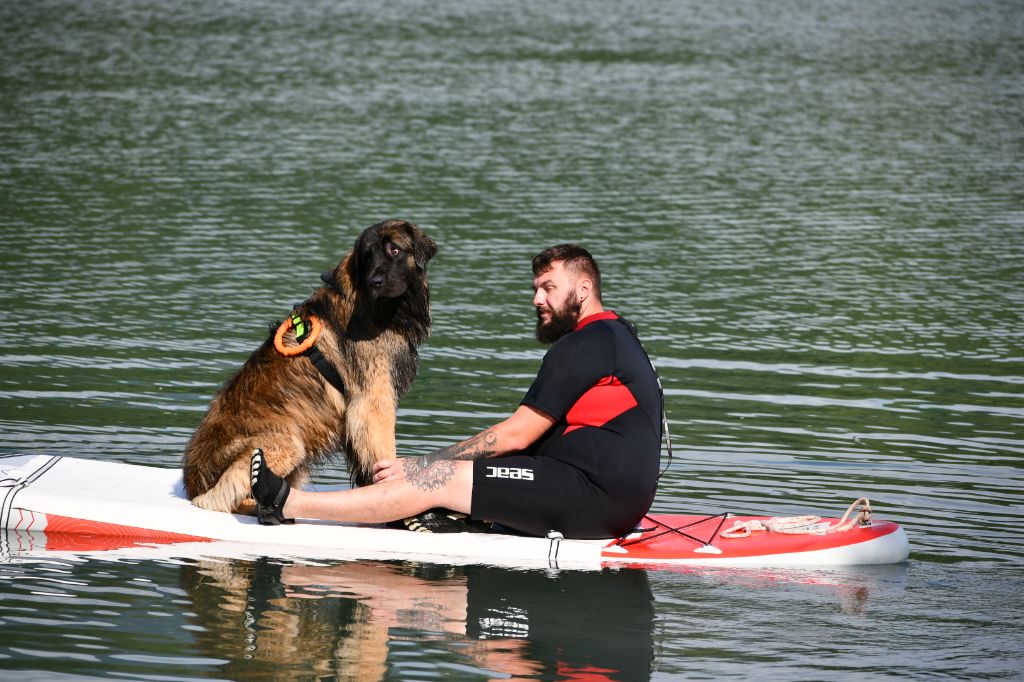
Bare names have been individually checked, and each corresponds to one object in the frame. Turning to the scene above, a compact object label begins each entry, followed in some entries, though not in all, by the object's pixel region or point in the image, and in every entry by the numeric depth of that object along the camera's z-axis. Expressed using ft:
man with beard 46.16
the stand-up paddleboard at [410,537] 47.55
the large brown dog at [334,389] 48.19
